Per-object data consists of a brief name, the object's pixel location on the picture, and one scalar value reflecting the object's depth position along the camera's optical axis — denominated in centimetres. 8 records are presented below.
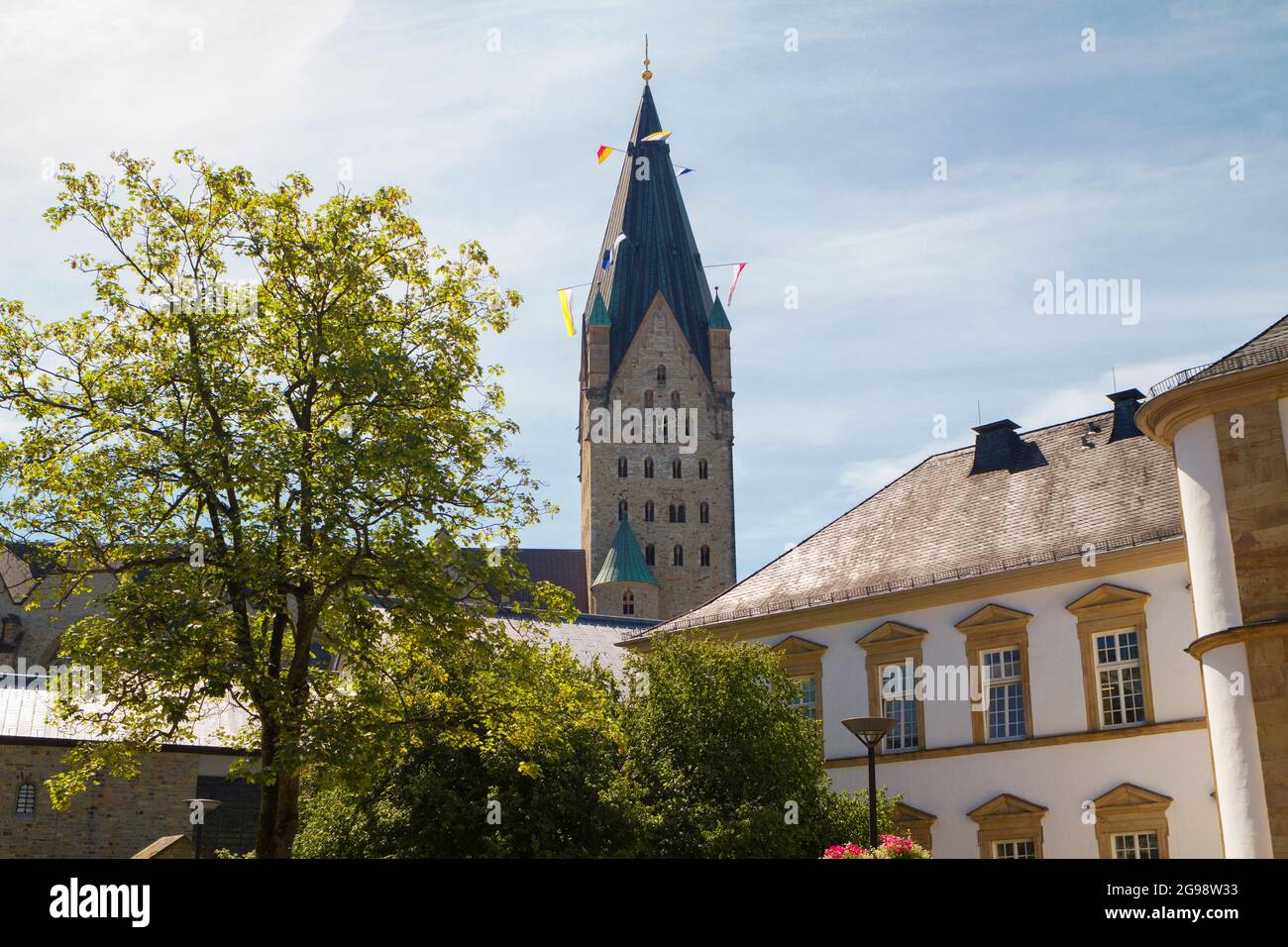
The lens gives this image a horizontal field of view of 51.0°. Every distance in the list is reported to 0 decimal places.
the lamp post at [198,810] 2702
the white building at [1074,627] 2131
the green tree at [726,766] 2567
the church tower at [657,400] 10556
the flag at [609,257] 11113
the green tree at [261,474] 1991
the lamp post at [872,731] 1997
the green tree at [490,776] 2284
